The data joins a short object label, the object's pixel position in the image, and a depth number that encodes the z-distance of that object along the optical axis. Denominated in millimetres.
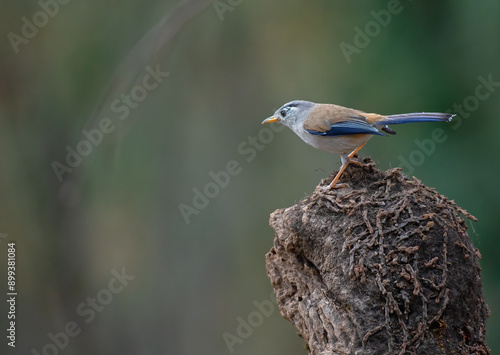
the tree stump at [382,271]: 6871
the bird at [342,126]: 8547
